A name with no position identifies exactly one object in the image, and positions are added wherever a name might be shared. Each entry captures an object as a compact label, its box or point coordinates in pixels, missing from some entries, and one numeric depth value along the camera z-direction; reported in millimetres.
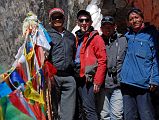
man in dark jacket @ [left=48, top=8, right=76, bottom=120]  3711
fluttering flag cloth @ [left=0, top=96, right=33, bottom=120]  3301
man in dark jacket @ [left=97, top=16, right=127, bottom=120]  3616
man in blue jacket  3450
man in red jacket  3619
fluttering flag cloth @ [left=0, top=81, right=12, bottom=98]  3335
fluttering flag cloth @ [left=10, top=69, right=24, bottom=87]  3471
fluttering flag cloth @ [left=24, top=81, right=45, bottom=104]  3473
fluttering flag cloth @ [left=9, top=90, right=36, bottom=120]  3361
